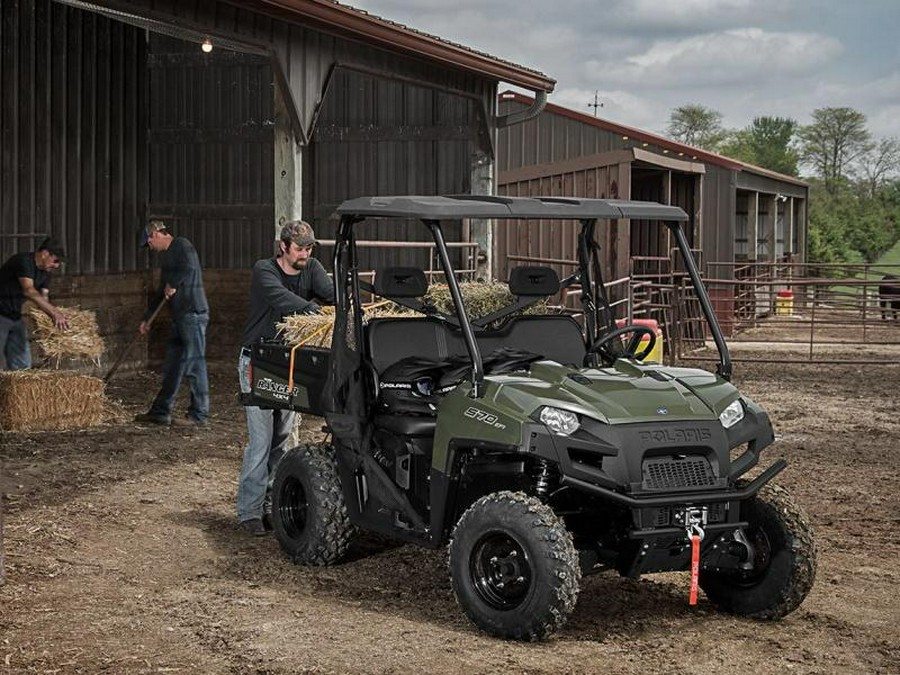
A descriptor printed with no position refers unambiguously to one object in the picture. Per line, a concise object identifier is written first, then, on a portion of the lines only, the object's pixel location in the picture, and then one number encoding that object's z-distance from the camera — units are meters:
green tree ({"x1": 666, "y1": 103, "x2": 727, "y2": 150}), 103.56
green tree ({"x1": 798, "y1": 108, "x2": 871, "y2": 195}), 91.75
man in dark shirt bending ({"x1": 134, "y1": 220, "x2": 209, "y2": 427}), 12.32
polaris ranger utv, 5.73
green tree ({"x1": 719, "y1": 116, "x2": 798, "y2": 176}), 89.31
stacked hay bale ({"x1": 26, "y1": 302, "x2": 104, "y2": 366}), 12.96
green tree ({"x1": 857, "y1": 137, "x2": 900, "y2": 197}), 89.44
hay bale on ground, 11.77
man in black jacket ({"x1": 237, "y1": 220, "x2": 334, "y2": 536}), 7.89
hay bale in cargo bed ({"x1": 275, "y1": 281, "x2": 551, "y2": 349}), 8.38
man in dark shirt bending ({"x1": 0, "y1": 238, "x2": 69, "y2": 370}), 12.23
